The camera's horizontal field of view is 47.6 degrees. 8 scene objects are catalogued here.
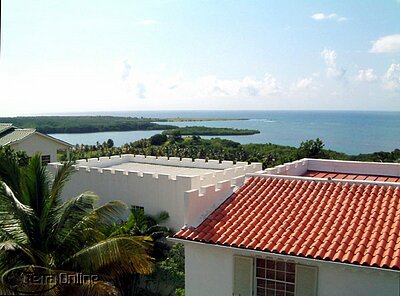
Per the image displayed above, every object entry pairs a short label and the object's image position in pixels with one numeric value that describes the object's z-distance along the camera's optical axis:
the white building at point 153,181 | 18.75
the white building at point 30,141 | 36.22
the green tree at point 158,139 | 68.51
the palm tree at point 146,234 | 16.39
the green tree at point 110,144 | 57.82
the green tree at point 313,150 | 31.59
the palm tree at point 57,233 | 9.29
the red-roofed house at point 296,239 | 9.41
